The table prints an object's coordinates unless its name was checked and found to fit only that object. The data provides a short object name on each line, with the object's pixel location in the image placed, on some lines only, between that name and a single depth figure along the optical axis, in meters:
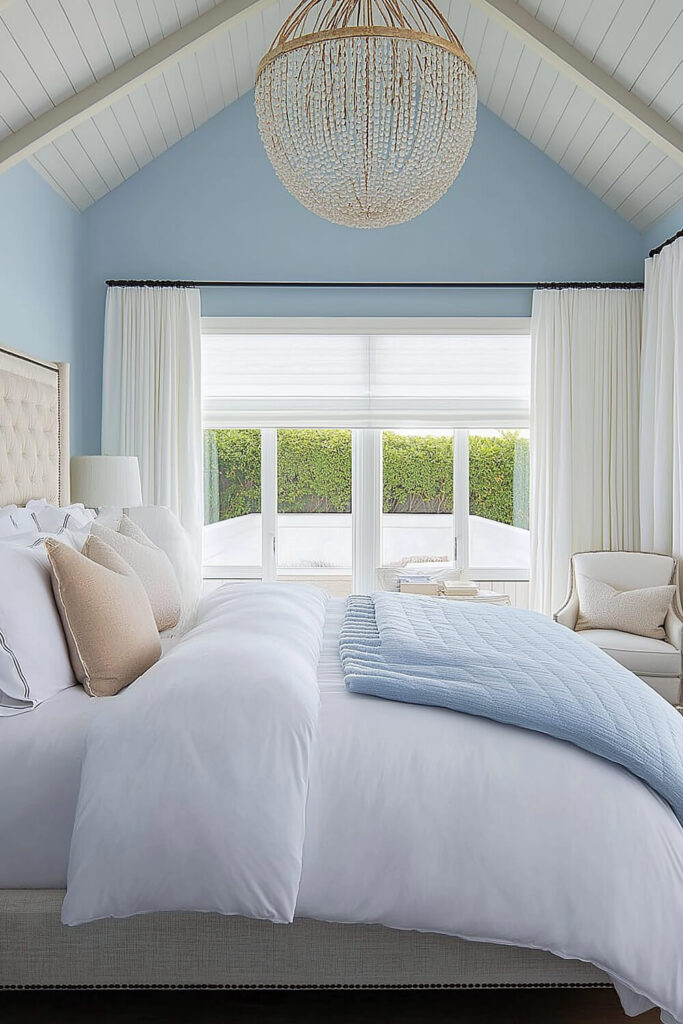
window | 4.91
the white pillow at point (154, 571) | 2.63
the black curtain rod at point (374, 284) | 4.77
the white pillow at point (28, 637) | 1.86
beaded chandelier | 2.19
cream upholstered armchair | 3.87
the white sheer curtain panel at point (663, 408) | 4.20
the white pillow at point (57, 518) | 2.81
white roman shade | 4.89
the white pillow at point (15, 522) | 2.59
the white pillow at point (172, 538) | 3.13
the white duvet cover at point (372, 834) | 1.59
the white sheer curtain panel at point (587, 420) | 4.76
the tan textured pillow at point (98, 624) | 1.98
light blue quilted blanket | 1.76
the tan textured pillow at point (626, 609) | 4.10
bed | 1.66
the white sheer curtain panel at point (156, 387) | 4.76
